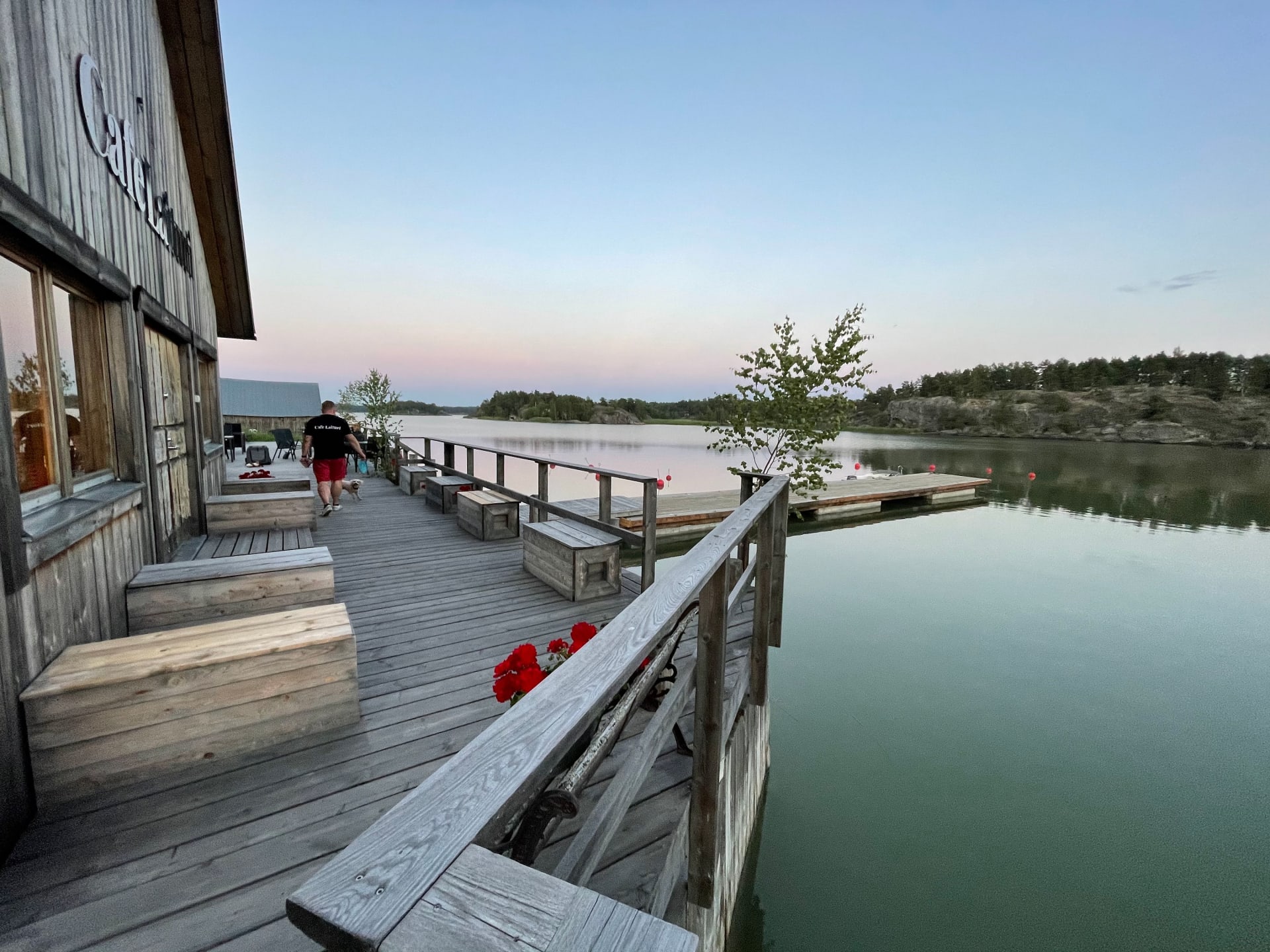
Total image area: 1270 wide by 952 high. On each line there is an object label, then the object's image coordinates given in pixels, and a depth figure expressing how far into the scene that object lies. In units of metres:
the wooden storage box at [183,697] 1.90
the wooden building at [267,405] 25.47
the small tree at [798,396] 8.40
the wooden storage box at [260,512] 5.08
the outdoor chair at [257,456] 11.19
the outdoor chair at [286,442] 15.98
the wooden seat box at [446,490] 7.63
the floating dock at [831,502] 11.37
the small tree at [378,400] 14.06
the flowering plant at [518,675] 2.08
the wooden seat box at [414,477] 9.71
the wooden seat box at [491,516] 6.07
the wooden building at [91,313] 1.96
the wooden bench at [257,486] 6.16
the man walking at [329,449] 6.98
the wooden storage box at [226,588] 2.88
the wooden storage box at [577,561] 4.18
